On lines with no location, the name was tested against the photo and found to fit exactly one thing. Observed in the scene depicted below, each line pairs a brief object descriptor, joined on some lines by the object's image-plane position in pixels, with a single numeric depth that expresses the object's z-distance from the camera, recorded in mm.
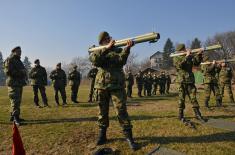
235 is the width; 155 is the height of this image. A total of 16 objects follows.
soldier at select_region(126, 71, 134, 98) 12035
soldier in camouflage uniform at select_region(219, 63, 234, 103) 9324
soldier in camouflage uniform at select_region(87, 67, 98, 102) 9358
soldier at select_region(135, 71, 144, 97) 12983
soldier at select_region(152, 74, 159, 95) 14308
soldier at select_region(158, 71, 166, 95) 14582
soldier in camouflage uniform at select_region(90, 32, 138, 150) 3806
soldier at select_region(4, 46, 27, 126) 5507
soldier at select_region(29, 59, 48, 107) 8024
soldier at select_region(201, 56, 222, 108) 7590
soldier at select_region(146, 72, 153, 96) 13428
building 63159
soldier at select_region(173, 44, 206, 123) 5373
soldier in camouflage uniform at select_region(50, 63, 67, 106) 8801
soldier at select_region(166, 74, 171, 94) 15637
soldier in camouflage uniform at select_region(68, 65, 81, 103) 9550
